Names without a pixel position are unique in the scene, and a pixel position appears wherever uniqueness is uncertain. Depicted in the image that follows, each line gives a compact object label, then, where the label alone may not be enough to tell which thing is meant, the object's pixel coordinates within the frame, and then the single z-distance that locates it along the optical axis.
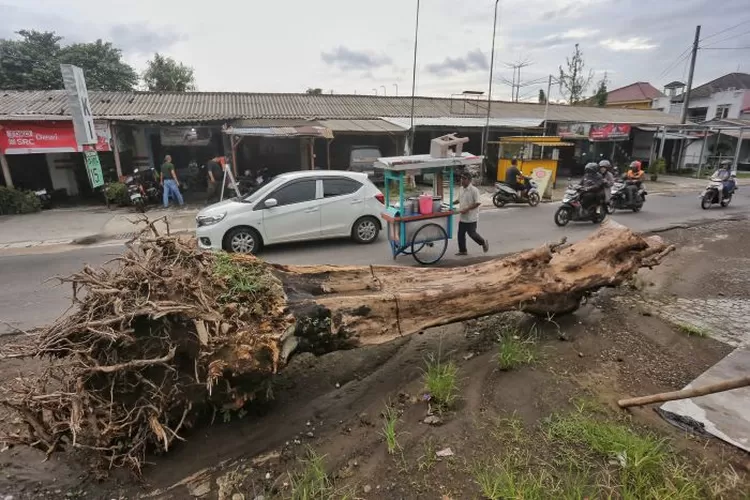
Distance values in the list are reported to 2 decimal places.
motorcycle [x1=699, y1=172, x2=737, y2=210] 12.99
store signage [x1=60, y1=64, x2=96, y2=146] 11.12
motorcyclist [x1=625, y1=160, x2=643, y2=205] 12.05
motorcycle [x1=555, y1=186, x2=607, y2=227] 10.59
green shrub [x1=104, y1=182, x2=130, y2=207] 13.30
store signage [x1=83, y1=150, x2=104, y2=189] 12.11
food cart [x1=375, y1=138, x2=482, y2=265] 6.82
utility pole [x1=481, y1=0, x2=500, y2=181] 17.56
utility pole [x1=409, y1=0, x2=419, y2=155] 14.96
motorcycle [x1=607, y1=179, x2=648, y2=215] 12.05
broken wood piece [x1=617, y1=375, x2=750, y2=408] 2.51
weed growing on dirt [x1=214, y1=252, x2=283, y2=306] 3.39
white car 7.88
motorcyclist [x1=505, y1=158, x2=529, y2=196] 13.73
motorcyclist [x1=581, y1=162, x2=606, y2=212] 10.48
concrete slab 3.04
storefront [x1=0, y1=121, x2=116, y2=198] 12.34
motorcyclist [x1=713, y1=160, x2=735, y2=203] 13.05
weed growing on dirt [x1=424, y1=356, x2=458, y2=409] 3.39
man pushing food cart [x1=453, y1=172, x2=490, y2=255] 7.13
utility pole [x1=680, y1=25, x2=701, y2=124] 23.70
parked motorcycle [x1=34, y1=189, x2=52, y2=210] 13.32
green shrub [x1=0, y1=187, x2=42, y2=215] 12.45
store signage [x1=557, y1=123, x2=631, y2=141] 20.45
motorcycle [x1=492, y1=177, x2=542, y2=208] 13.55
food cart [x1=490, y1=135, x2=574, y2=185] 16.05
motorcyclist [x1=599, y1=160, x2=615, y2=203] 10.57
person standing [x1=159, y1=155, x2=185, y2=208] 13.35
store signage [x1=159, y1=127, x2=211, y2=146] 16.00
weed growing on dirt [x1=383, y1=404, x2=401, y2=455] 2.96
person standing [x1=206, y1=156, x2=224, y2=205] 14.39
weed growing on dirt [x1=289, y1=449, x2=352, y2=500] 2.62
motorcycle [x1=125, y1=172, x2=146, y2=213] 13.12
